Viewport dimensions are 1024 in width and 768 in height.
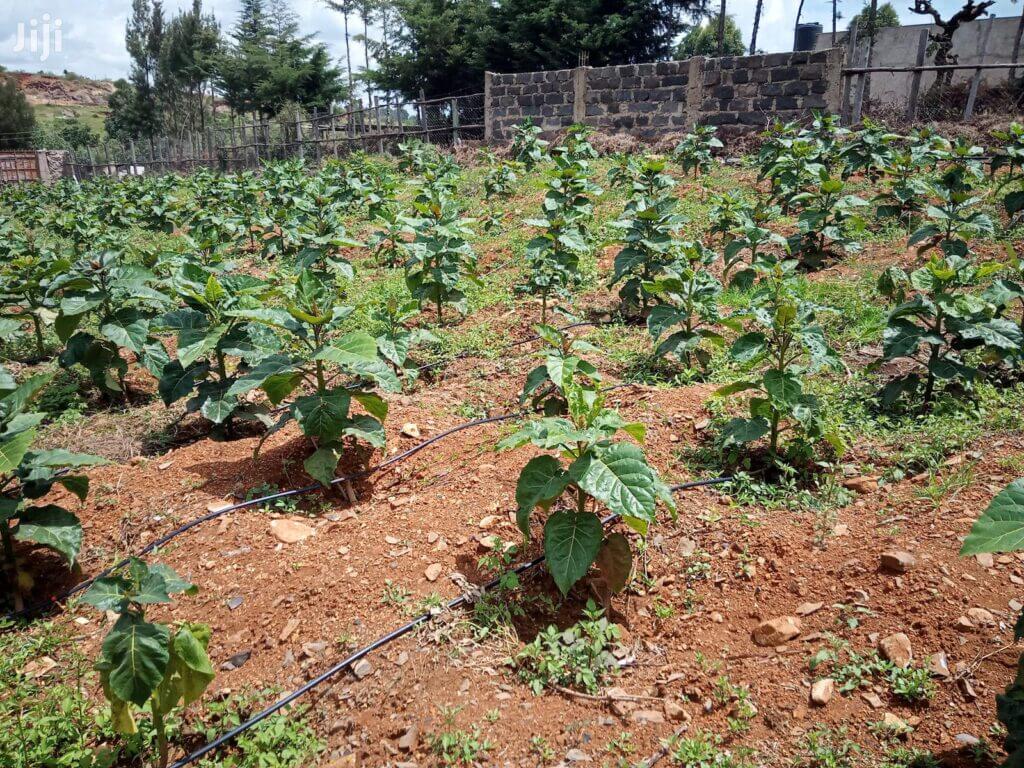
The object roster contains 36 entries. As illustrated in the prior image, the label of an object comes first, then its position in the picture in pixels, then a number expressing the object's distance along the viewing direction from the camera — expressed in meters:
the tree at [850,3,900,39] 38.66
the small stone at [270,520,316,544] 3.09
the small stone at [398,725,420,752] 2.12
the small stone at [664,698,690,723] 2.14
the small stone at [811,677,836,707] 2.10
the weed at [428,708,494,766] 2.05
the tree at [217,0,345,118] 34.12
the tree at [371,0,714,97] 24.91
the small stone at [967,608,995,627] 2.23
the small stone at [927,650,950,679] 2.11
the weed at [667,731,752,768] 1.96
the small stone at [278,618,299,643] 2.59
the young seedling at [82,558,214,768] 1.93
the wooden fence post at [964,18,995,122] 12.22
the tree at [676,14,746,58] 38.84
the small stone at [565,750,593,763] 2.02
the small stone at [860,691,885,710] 2.06
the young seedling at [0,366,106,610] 2.79
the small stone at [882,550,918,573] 2.48
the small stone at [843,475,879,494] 3.11
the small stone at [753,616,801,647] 2.35
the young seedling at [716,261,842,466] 3.15
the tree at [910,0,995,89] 16.89
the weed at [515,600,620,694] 2.29
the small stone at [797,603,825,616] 2.43
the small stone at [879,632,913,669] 2.18
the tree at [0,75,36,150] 43.69
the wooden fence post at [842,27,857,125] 13.20
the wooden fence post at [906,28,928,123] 12.26
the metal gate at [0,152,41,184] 31.33
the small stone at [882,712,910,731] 1.97
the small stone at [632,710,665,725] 2.14
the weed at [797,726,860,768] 1.92
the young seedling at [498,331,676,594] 2.27
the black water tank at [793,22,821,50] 23.66
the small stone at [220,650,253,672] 2.52
